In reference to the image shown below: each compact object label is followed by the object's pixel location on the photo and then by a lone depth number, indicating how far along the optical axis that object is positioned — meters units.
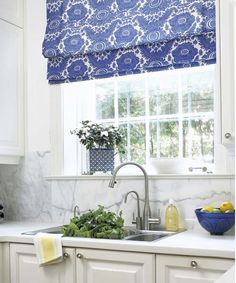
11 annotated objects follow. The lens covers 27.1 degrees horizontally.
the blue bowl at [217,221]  2.64
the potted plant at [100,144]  3.37
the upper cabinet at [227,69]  2.29
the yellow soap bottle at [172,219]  2.94
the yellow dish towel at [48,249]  2.59
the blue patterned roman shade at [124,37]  3.04
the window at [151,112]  3.26
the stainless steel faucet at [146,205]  2.98
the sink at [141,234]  2.78
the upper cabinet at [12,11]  3.46
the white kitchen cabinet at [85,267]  2.41
